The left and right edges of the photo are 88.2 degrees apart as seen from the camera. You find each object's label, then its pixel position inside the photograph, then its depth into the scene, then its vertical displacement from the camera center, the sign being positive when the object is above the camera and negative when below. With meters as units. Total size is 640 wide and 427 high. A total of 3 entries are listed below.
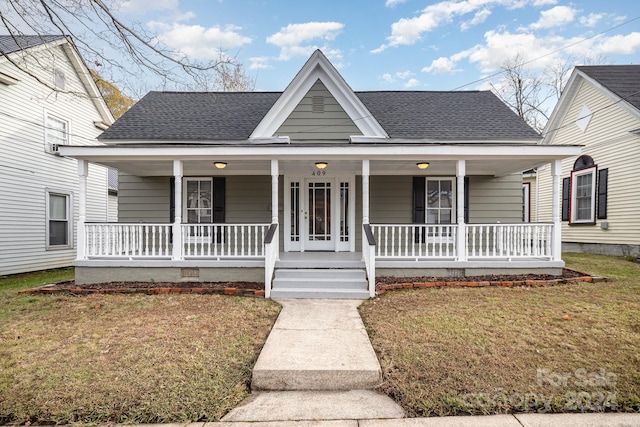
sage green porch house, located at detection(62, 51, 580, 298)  6.56 +0.78
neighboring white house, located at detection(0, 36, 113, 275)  9.17 +1.50
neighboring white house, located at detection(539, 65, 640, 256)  9.65 +1.74
